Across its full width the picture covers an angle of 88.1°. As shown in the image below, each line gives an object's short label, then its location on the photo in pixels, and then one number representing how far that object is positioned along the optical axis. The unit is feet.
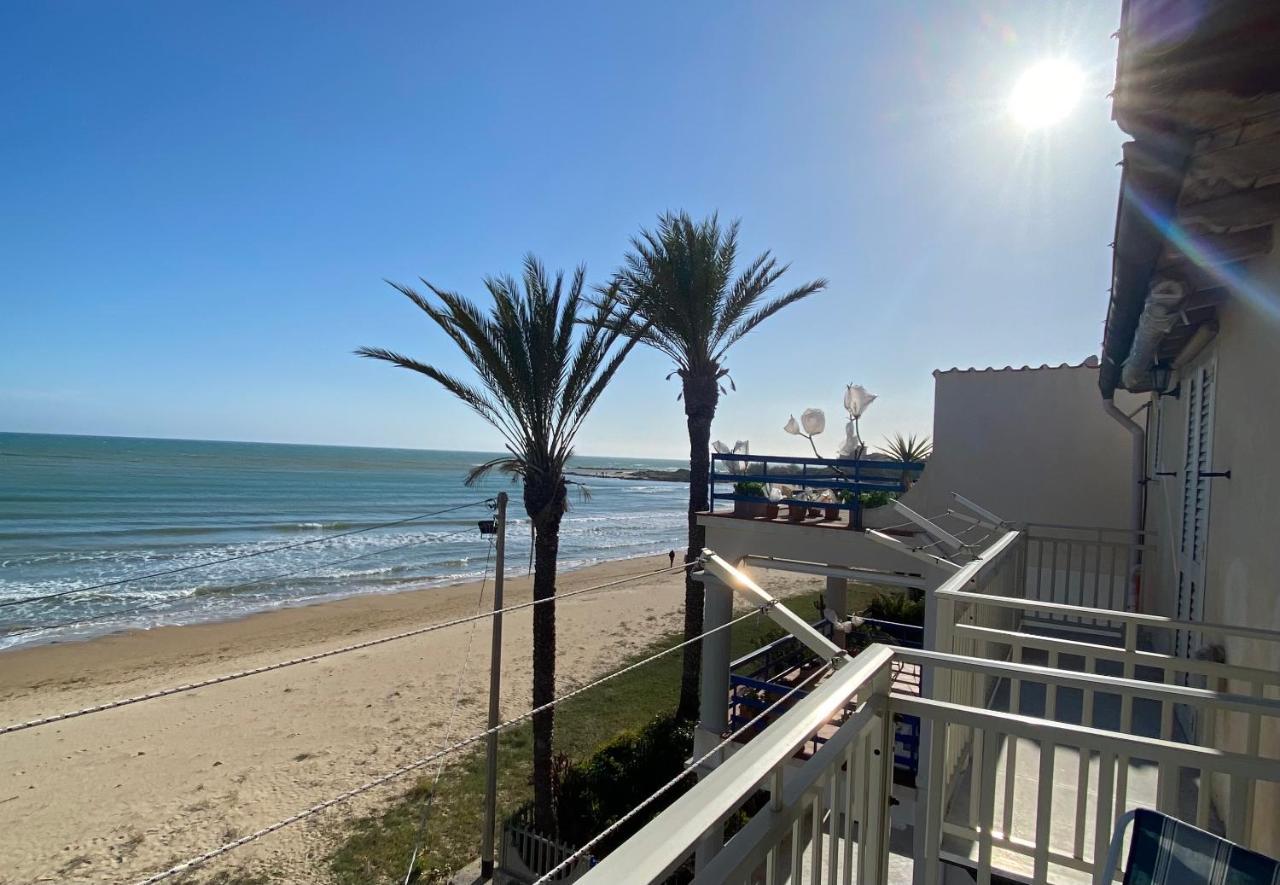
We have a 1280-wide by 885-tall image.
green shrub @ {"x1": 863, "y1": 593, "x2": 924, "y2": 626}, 38.70
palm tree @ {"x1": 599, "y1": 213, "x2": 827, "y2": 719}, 31.48
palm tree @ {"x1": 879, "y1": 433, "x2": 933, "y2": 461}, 44.29
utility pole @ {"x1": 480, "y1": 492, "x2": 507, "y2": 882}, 22.44
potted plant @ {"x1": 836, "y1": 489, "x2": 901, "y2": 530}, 22.79
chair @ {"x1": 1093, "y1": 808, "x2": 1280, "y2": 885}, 4.65
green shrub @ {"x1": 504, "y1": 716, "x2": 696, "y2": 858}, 23.75
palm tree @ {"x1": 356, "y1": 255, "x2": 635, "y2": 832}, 26.07
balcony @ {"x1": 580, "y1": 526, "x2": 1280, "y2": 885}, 3.23
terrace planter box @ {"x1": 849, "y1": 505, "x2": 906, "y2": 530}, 22.99
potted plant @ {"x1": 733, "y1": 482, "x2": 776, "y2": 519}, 23.73
